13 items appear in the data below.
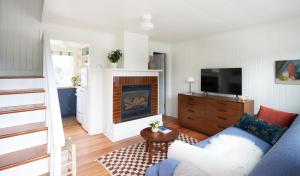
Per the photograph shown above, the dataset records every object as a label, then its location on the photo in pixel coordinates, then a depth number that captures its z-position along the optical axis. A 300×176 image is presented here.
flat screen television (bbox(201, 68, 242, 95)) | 3.44
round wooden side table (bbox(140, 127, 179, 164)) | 2.45
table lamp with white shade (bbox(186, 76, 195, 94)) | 4.24
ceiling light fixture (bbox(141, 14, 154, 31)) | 2.56
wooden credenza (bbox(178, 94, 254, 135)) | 3.16
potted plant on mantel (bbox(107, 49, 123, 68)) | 3.60
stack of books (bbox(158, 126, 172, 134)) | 2.72
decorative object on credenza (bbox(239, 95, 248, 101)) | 3.27
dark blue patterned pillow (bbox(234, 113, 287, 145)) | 2.22
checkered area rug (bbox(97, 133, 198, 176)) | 2.32
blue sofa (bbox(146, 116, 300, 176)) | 0.92
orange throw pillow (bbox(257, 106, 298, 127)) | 2.39
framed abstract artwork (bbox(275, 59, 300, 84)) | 2.83
